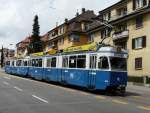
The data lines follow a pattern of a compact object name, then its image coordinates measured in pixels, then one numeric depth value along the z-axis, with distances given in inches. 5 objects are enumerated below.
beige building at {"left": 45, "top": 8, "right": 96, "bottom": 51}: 1558.4
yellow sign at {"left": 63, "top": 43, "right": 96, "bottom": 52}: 476.7
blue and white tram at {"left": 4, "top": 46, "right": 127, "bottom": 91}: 451.3
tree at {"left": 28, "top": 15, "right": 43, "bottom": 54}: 2063.4
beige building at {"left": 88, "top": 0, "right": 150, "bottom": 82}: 923.8
